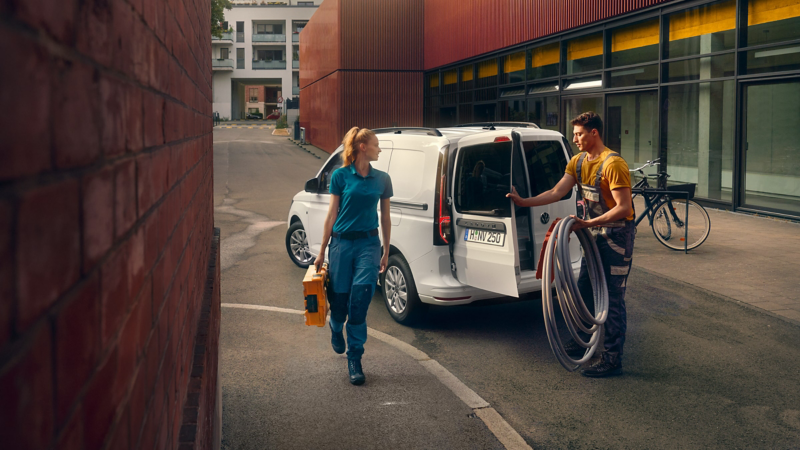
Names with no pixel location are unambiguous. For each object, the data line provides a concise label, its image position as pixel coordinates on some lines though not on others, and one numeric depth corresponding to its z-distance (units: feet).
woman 18.61
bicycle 34.17
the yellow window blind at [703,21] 44.80
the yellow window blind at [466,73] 86.63
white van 20.62
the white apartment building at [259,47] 276.62
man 18.39
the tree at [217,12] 123.08
